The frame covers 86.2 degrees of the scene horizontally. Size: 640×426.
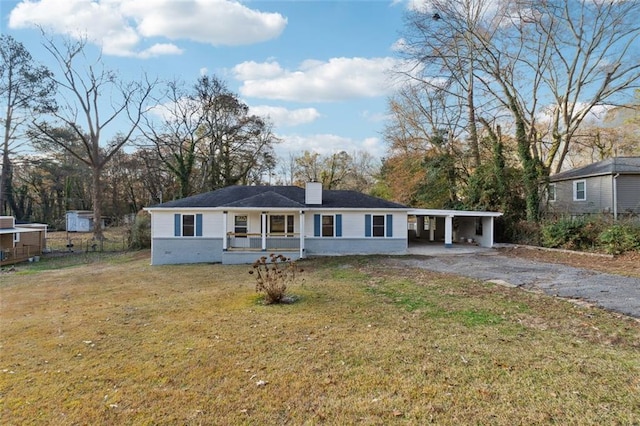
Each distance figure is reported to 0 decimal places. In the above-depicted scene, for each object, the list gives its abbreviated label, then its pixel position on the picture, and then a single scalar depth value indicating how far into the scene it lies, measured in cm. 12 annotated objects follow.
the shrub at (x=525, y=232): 1792
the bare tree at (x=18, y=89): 2561
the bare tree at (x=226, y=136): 3078
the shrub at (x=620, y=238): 1348
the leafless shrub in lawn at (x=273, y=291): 765
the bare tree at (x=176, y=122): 3014
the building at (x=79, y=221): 3519
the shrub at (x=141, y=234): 2298
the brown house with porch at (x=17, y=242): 2009
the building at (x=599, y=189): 1797
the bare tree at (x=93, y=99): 2631
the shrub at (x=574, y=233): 1523
